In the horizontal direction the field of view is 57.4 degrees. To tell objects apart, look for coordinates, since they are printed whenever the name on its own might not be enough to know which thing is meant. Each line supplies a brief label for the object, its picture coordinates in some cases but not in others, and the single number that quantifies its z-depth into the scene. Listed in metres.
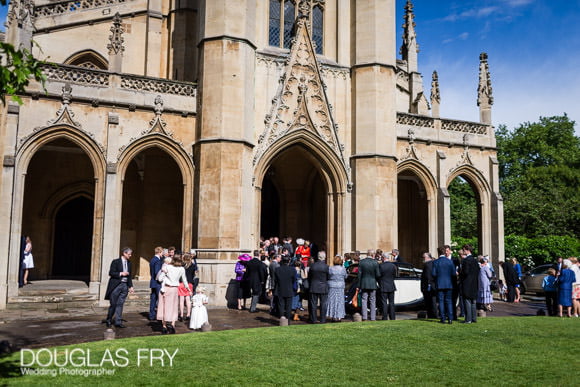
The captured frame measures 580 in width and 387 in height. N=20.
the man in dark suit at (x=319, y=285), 11.98
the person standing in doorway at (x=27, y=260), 16.78
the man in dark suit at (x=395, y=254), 16.16
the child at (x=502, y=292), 19.20
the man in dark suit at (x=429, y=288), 12.43
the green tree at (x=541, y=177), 34.66
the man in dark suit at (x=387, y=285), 12.42
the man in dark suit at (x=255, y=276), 13.81
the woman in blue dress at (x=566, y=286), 13.27
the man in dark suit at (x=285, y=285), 12.05
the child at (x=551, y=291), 13.85
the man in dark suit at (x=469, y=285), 11.54
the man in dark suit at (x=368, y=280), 12.23
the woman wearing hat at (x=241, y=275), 14.55
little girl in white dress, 10.94
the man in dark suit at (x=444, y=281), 11.55
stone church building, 16.12
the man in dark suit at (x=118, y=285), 10.76
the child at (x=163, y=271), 10.57
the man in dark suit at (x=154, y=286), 12.30
